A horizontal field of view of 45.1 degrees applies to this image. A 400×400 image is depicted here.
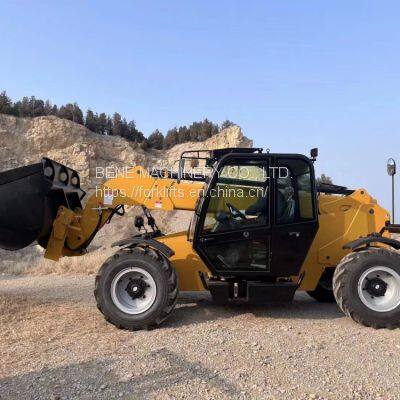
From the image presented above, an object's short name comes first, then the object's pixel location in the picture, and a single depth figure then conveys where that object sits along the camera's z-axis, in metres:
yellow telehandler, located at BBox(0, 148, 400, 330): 6.41
